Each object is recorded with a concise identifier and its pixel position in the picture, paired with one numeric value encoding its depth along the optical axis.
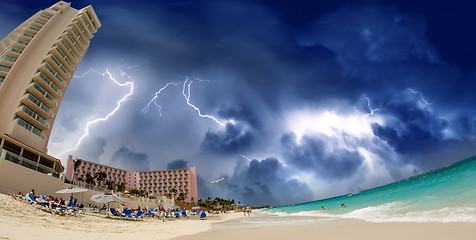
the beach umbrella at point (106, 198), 17.03
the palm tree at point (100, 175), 59.42
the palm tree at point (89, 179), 56.14
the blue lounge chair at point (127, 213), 17.05
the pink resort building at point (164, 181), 98.81
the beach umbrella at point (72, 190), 19.25
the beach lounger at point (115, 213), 17.48
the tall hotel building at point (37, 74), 27.09
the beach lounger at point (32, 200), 12.53
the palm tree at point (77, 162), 50.19
